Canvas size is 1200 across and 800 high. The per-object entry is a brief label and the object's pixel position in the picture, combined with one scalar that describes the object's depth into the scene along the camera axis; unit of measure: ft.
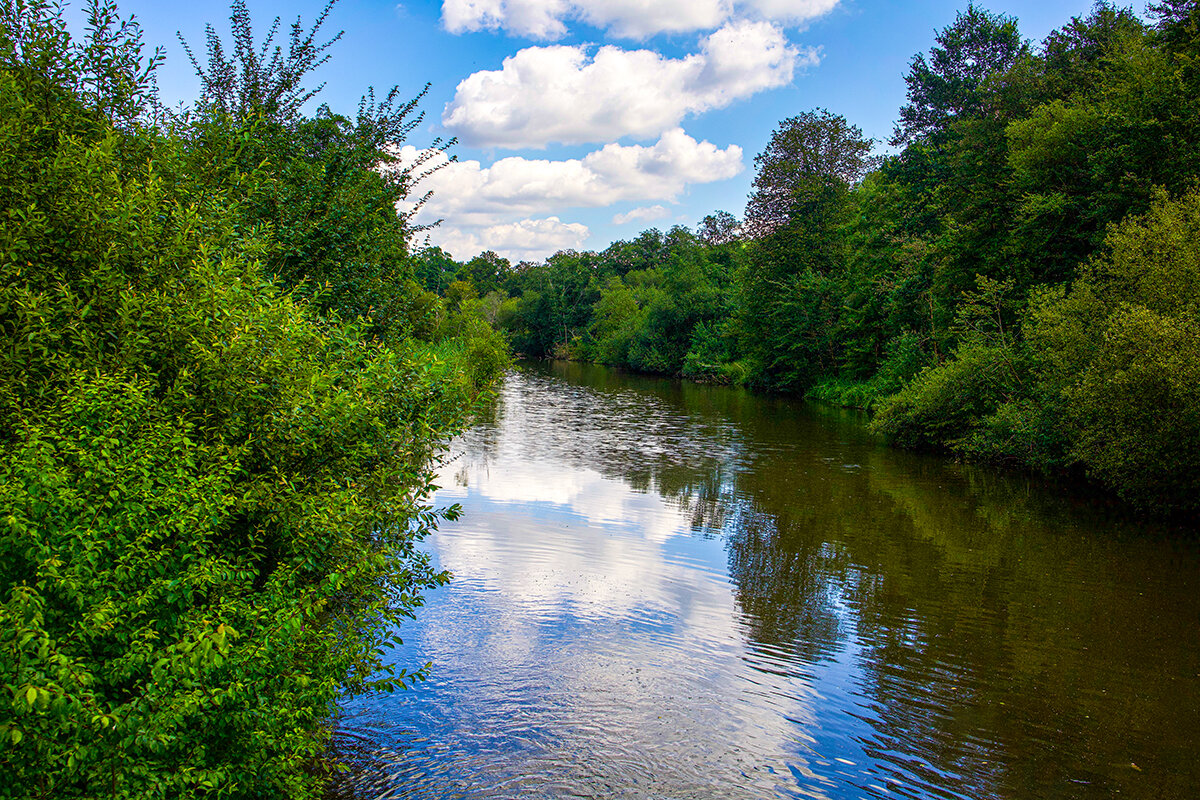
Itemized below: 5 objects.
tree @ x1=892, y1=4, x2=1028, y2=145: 124.16
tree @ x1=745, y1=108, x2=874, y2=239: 157.00
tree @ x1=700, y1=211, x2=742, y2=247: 328.08
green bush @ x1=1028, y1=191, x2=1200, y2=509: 45.29
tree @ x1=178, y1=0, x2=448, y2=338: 26.45
